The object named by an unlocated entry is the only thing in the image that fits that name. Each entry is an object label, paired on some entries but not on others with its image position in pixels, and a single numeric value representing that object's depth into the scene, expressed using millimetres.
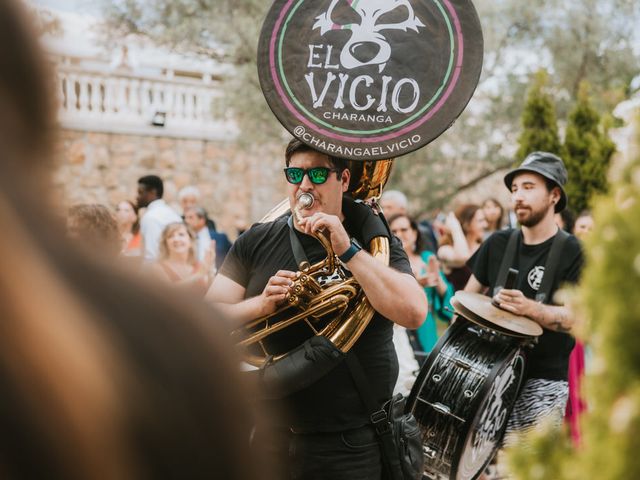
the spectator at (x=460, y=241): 5977
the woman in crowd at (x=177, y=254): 6090
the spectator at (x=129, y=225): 6848
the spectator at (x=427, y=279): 5562
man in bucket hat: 3885
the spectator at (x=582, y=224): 5918
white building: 13312
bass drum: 3596
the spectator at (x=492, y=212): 7658
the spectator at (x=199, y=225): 7660
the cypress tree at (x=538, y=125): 10453
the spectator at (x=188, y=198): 8383
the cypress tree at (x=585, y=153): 10188
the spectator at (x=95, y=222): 3852
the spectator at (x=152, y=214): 6727
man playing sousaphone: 2598
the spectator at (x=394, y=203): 6500
